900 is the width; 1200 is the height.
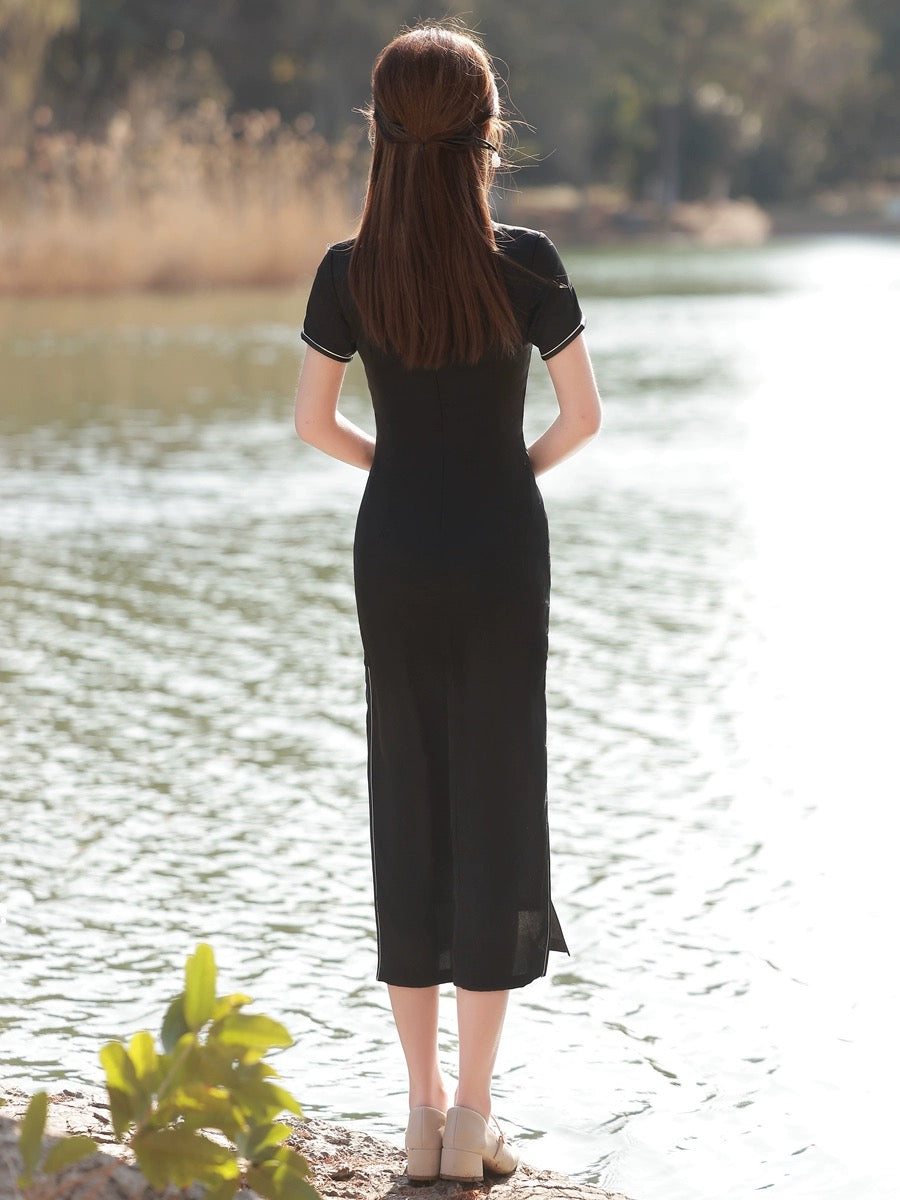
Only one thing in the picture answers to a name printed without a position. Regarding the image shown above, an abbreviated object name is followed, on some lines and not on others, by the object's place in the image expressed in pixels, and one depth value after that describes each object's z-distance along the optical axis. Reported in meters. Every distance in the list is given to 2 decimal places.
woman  4.79
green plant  3.80
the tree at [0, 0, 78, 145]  42.69
